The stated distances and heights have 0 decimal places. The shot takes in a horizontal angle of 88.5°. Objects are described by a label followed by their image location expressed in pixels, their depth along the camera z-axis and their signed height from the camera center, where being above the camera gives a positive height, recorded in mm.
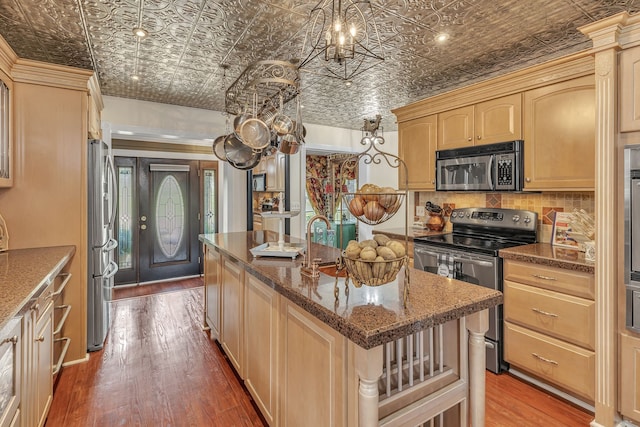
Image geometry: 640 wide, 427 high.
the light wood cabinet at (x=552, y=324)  2029 -777
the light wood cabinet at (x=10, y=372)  1226 -647
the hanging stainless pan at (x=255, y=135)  2338 +544
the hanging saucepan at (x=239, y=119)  2469 +734
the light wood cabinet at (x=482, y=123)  2738 +780
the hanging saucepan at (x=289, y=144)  2494 +508
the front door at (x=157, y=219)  5004 -132
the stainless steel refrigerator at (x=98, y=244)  2697 -280
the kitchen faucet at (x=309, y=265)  1642 -283
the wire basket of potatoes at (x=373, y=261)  1188 -187
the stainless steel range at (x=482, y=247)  2498 -321
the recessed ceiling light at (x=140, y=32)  2242 +1243
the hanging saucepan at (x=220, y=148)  3029 +585
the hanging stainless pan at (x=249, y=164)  2964 +425
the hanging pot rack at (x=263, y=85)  1979 +1251
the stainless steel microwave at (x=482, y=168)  2715 +373
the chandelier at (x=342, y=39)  1364 +1253
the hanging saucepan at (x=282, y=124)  2422 +639
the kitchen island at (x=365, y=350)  1098 -575
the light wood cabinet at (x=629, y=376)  1769 -916
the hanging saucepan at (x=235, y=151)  2951 +538
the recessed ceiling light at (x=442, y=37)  2352 +1250
